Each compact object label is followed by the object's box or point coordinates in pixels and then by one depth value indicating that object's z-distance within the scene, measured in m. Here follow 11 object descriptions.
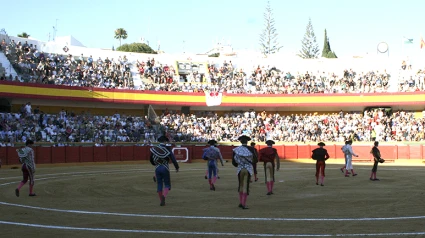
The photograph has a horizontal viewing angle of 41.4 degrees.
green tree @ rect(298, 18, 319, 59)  101.88
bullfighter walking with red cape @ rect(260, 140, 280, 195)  17.09
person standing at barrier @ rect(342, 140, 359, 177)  24.05
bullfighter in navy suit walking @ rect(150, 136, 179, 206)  13.84
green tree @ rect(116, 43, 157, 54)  97.56
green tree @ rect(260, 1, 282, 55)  94.19
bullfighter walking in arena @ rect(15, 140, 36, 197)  16.50
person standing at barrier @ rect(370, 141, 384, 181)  22.46
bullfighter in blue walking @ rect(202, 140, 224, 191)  18.94
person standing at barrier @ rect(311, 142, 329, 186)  20.28
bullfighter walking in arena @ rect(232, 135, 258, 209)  13.24
